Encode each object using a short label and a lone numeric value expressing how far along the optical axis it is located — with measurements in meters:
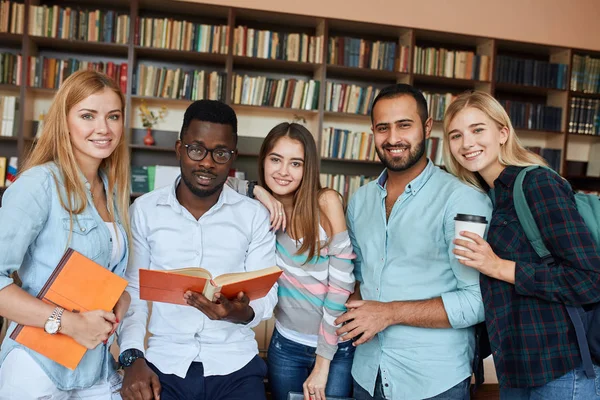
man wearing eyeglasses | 1.50
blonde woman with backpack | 1.29
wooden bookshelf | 4.25
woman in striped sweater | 1.66
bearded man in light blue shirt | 1.49
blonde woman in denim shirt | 1.21
